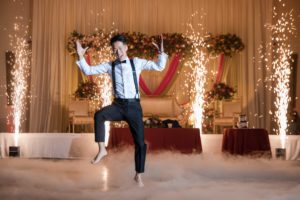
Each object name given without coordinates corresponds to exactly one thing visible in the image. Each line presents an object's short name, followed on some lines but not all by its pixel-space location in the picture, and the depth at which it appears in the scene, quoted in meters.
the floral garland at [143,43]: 10.59
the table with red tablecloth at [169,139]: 7.19
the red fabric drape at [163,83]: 11.23
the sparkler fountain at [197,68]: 10.84
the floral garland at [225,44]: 10.59
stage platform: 7.60
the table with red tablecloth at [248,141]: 7.20
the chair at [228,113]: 10.10
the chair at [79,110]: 10.28
